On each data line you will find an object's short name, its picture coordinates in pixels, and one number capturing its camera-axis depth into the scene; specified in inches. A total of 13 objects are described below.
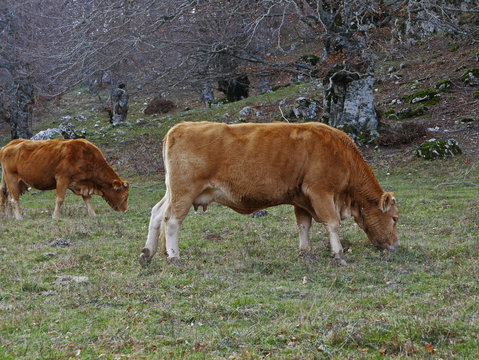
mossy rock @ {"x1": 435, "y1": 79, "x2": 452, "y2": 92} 908.6
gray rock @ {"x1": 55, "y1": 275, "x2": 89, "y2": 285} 260.6
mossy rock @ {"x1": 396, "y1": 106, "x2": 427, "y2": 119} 855.1
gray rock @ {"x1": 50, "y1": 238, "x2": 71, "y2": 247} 362.0
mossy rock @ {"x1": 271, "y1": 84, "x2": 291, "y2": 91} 1348.9
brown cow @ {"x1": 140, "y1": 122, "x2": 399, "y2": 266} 299.7
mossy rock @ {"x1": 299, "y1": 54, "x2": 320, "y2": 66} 1212.0
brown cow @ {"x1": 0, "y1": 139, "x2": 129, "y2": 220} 518.9
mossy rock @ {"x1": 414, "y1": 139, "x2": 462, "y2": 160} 665.0
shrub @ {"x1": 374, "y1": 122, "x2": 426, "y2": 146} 740.6
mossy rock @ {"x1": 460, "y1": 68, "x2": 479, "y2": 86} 899.4
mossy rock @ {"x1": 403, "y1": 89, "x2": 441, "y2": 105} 882.8
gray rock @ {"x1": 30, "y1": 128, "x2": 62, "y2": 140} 1025.5
